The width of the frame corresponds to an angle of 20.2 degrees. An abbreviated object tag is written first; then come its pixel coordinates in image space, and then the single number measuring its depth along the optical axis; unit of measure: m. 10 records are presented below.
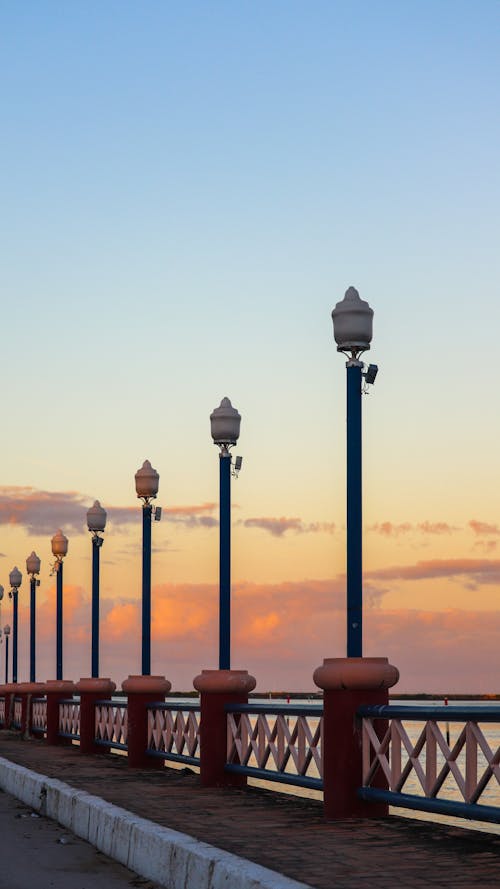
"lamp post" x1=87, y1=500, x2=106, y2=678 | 28.70
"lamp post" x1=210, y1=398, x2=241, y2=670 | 18.69
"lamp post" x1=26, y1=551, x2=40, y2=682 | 40.75
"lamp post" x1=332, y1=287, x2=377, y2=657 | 13.73
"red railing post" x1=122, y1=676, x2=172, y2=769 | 21.59
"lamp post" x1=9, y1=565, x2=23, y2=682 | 44.97
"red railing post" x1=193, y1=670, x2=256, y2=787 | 17.16
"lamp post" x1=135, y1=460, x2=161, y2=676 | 23.56
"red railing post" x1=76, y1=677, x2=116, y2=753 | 26.41
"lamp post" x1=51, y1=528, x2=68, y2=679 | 34.72
